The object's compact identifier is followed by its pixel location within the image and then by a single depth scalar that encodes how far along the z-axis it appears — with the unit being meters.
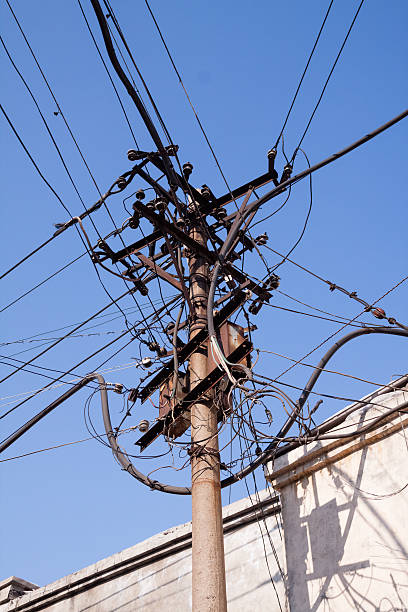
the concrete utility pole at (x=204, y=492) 5.88
